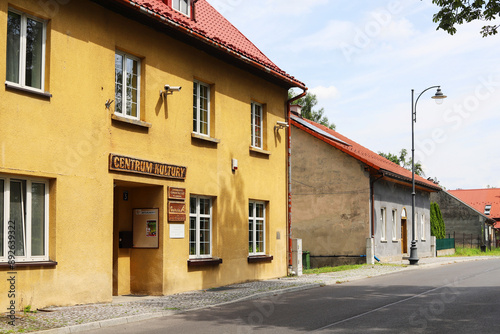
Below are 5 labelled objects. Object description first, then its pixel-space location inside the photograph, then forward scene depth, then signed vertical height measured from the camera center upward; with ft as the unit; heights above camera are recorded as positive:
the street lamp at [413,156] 93.16 +8.22
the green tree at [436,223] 148.56 -3.23
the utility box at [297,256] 67.82 -5.04
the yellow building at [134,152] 37.65 +4.51
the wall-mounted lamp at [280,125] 66.70 +9.37
